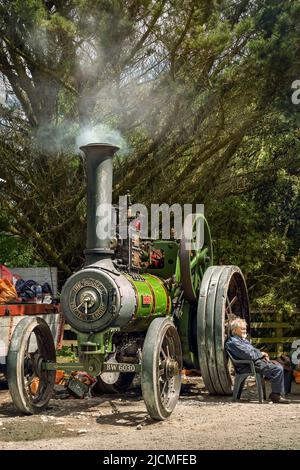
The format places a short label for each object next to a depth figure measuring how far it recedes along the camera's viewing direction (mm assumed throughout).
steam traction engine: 6965
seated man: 8016
